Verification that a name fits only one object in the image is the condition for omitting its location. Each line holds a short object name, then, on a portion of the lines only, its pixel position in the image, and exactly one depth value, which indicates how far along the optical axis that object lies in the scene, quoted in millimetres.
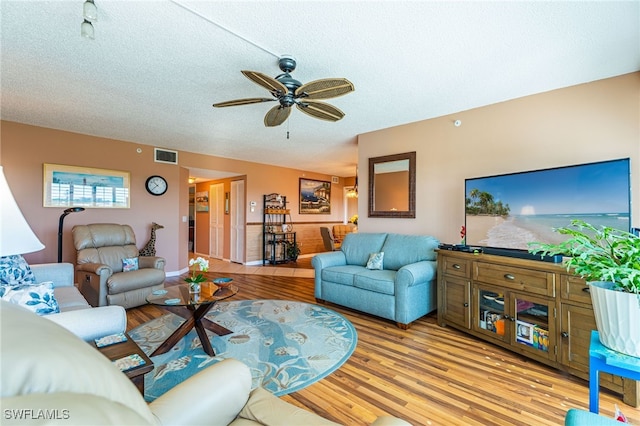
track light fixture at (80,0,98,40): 1566
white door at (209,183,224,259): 7641
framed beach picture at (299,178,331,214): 7957
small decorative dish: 2990
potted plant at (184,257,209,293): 2706
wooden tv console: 2076
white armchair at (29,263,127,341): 1566
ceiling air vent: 5295
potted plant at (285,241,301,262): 7250
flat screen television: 2152
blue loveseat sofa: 3027
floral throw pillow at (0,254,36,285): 2061
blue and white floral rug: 2102
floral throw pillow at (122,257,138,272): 3783
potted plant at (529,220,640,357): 951
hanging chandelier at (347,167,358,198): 8622
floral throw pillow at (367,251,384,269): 3693
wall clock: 5194
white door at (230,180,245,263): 6934
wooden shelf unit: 7039
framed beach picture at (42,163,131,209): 4207
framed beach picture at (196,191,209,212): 8273
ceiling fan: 2040
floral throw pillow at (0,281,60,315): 1681
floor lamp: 3853
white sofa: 422
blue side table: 990
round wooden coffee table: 2420
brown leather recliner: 3314
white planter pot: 965
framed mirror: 3977
